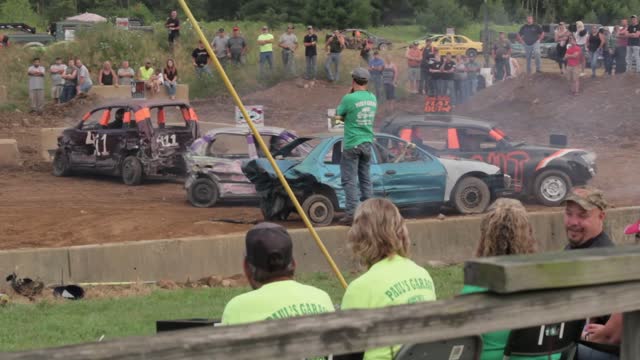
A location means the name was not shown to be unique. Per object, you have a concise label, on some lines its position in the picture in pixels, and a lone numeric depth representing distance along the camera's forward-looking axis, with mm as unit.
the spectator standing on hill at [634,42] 32269
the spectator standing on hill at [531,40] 34750
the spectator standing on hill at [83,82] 35031
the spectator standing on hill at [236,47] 39438
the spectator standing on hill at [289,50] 39062
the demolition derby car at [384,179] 16984
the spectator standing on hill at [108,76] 36031
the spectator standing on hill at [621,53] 33912
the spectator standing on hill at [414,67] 38281
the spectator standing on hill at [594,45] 34531
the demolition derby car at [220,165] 19000
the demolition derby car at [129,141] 21906
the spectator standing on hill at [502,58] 38688
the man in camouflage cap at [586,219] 6328
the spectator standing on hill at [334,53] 37031
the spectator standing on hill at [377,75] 35500
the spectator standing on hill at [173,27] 41719
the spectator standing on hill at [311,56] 37469
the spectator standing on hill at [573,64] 32688
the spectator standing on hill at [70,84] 35125
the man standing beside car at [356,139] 14711
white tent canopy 57697
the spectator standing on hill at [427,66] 35281
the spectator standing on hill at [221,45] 39156
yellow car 53094
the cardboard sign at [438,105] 29047
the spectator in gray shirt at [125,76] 36188
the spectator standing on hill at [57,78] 36312
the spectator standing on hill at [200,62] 37844
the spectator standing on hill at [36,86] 35219
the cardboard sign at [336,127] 22592
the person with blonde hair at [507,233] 5715
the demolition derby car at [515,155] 18703
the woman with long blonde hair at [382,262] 5246
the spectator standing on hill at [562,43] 35000
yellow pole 9180
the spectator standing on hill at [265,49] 37750
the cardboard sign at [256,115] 20875
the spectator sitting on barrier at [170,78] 35219
